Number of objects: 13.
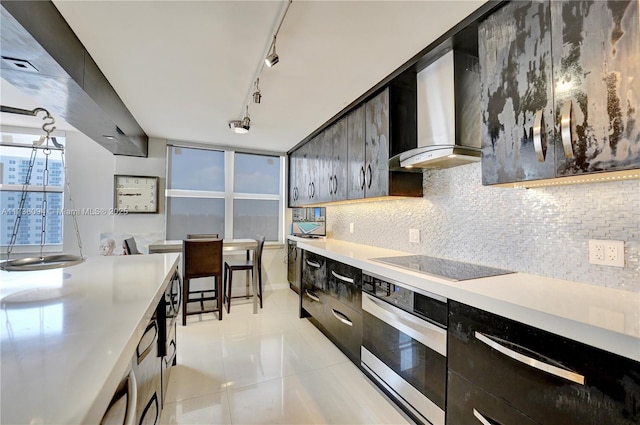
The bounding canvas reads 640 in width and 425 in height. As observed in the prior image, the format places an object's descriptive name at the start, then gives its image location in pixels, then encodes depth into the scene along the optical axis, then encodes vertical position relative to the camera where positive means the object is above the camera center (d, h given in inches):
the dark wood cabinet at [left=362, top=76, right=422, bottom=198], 86.2 +27.6
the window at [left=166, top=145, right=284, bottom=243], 164.2 +15.7
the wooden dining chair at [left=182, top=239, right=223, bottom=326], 120.1 -19.9
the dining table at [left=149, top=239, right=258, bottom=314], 131.6 -14.4
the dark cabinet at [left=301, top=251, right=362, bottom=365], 83.7 -28.8
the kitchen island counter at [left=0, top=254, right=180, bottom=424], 18.1 -12.0
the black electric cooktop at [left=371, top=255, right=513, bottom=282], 58.4 -11.8
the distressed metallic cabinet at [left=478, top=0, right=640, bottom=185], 38.8 +21.5
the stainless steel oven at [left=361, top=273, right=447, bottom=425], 54.9 -29.1
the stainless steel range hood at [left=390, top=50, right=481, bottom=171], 69.5 +28.6
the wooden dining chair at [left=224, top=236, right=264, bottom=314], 134.4 -25.8
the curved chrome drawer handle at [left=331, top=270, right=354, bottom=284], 85.7 -19.3
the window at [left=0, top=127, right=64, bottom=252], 142.6 +13.5
